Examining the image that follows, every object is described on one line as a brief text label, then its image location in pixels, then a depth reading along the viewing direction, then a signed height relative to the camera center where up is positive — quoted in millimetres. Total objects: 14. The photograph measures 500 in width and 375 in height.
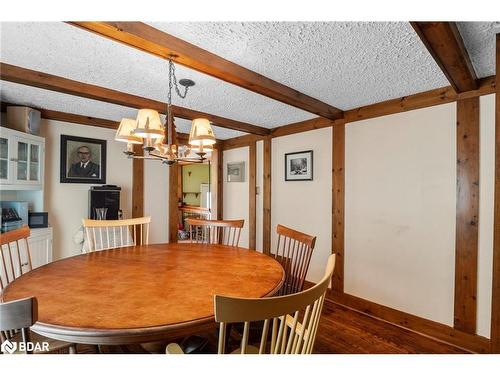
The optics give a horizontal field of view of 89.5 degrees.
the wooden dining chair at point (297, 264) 1751 -564
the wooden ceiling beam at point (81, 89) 1817 +810
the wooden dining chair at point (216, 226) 2504 -383
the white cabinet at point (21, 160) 2346 +264
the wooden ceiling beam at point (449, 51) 1204 +777
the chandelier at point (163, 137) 1517 +333
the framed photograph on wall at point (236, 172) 4195 +274
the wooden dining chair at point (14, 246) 1526 -536
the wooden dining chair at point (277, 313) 695 -370
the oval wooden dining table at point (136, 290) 887 -491
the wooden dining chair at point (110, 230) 2151 -473
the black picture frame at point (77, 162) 3037 +320
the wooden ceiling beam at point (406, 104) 1938 +788
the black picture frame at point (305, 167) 3166 +283
